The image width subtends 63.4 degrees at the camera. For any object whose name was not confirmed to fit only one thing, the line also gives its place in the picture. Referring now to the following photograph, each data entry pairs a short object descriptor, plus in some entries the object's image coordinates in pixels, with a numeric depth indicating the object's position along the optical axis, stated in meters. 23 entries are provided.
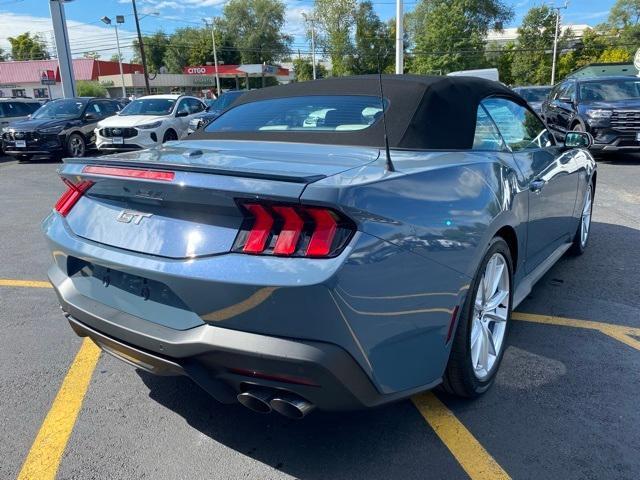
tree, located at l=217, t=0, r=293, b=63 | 73.25
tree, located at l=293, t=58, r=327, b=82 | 78.06
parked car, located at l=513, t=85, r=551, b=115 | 19.34
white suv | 12.73
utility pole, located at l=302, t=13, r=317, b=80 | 48.66
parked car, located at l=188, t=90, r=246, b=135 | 14.17
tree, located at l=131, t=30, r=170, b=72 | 78.12
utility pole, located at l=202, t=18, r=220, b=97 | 62.17
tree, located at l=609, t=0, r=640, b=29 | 74.56
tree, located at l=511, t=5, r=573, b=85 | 65.75
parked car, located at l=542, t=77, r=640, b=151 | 10.49
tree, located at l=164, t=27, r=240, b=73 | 76.94
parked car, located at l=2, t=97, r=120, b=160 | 13.52
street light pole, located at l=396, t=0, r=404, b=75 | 18.12
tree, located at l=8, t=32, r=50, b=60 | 88.81
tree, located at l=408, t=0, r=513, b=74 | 55.12
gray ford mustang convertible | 1.79
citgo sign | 66.94
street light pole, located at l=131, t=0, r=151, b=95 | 38.56
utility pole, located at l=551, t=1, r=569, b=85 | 56.44
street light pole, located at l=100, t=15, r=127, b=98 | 39.09
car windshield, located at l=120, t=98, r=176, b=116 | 13.90
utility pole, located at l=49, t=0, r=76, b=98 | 19.59
